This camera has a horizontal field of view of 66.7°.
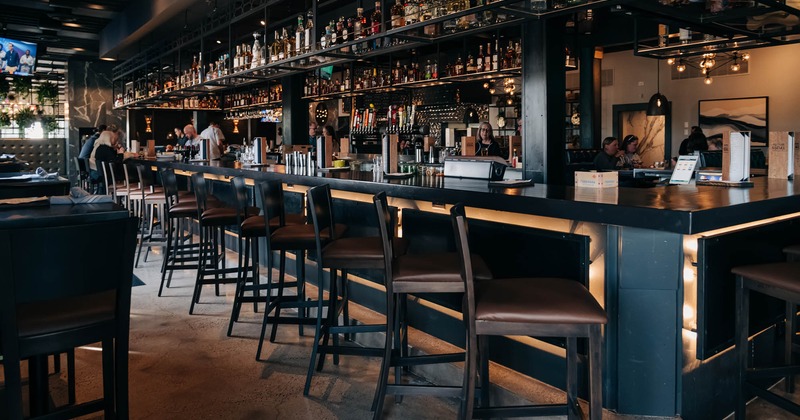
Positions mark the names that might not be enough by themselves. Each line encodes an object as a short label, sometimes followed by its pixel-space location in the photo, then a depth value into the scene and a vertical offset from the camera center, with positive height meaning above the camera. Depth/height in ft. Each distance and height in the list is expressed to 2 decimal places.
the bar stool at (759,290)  7.34 -1.66
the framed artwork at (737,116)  34.76 +3.07
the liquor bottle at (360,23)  16.78 +4.19
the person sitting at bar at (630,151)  24.91 +0.77
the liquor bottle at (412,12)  14.32 +3.83
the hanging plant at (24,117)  54.49 +5.32
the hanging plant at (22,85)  50.62 +7.64
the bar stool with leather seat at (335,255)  9.30 -1.27
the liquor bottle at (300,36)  19.94 +4.50
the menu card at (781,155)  12.10 +0.26
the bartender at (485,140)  25.26 +1.30
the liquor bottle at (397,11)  15.56 +4.24
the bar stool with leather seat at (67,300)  5.97 -1.38
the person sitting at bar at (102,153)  31.12 +1.16
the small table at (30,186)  12.66 -0.21
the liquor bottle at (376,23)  15.75 +3.99
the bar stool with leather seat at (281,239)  11.12 -1.19
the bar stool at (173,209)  16.46 -0.93
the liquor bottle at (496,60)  22.97 +4.18
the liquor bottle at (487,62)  23.44 +4.22
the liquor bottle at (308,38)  19.21 +4.38
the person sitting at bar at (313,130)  32.37 +2.32
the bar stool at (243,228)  12.85 -1.14
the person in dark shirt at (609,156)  22.90 +0.52
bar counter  7.84 -1.34
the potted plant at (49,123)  55.93 +4.92
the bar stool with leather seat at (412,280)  7.84 -1.40
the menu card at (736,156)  10.65 +0.22
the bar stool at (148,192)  20.94 -0.61
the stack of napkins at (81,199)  8.79 -0.34
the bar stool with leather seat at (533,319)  6.32 -1.54
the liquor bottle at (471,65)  24.13 +4.28
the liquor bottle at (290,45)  20.46 +4.54
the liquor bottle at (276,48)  22.67 +4.73
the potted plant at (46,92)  52.93 +7.37
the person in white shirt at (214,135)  30.96 +2.03
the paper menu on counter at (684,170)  10.94 -0.02
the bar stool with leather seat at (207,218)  14.62 -1.05
